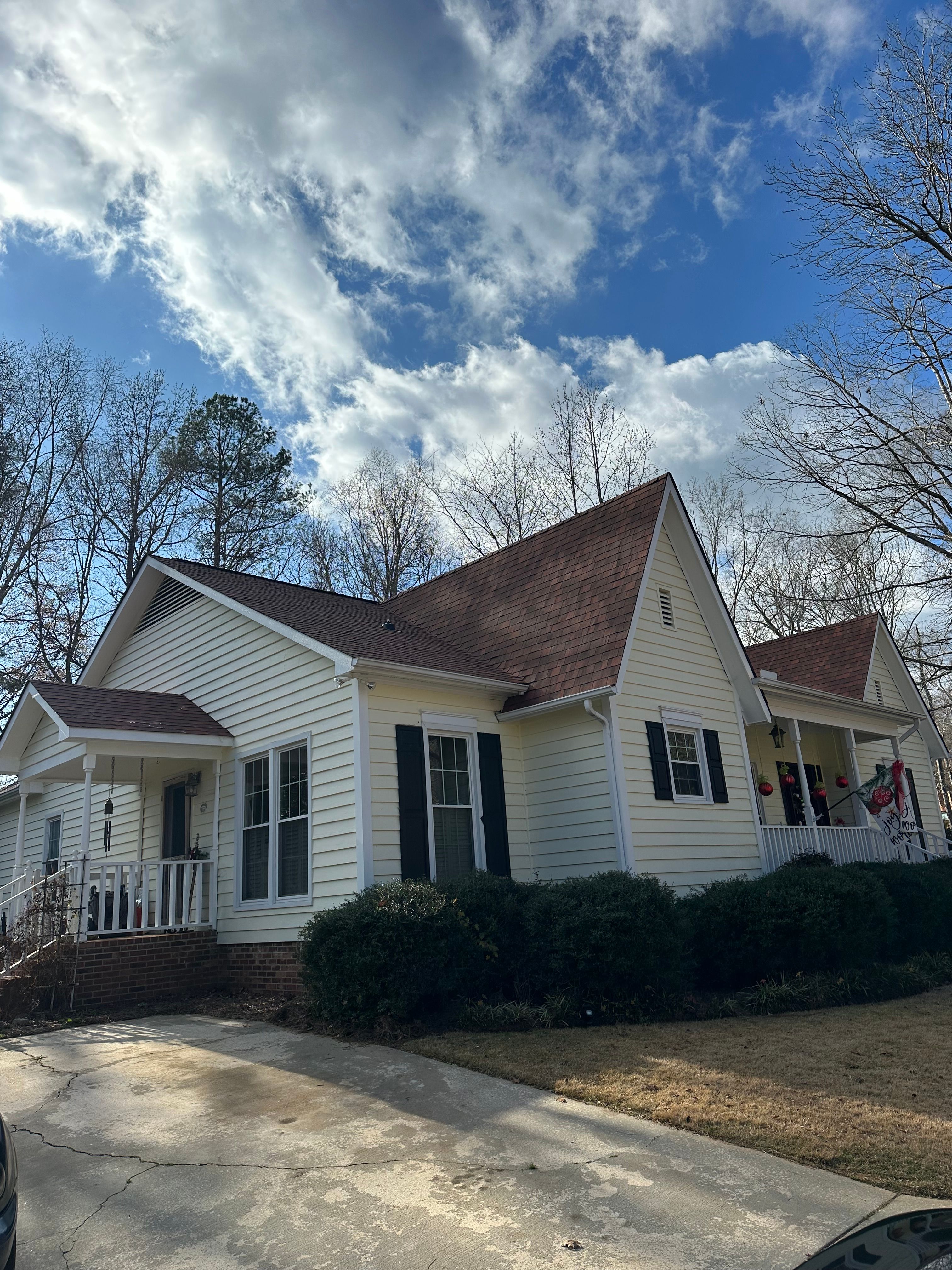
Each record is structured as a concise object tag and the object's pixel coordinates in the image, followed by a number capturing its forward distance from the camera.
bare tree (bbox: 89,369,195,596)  25.81
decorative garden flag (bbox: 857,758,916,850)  16.09
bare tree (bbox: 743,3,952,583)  11.96
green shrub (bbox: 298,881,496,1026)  8.11
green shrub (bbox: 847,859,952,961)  12.45
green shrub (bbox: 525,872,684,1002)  8.66
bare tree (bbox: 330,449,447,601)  29.69
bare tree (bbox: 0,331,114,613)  23.55
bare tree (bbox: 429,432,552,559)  29.12
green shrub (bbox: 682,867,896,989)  10.16
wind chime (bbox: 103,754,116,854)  13.95
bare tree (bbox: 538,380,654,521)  28.09
